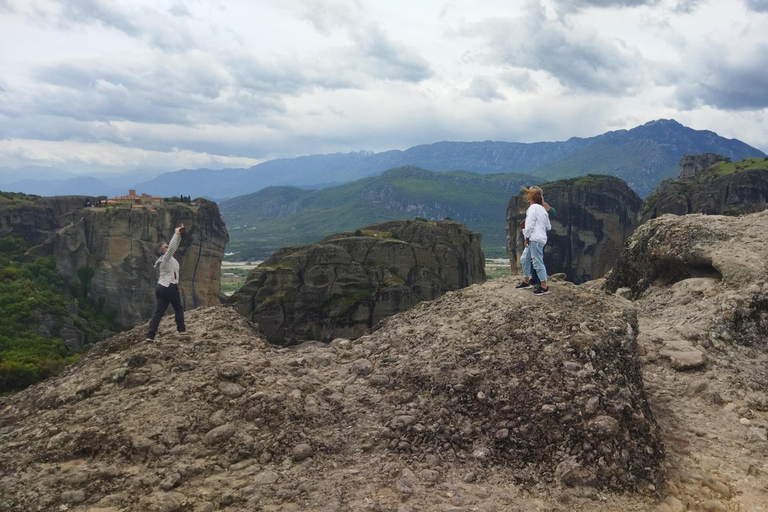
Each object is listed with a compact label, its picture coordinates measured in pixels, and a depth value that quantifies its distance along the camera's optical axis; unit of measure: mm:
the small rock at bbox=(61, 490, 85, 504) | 7832
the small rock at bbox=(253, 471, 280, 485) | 8203
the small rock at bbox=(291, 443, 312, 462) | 8836
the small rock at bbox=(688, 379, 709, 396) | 11758
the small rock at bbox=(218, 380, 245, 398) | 9848
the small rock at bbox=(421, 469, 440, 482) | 8406
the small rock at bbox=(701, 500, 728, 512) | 8359
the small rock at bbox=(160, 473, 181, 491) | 8023
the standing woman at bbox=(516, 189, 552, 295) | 12414
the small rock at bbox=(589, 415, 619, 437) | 8828
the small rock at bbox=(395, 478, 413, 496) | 8047
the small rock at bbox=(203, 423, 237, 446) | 8945
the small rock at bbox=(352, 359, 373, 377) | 11664
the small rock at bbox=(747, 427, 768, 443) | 10148
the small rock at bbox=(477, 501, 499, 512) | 7754
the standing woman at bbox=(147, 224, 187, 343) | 12438
